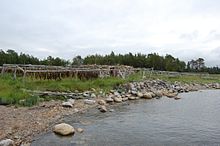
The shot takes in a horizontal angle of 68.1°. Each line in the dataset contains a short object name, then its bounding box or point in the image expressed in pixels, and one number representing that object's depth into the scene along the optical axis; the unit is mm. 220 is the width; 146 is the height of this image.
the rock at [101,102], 12880
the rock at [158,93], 17794
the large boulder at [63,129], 7816
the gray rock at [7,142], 6507
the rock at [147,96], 16394
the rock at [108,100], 13647
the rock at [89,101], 12576
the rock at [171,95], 17766
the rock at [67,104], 11395
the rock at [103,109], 11446
